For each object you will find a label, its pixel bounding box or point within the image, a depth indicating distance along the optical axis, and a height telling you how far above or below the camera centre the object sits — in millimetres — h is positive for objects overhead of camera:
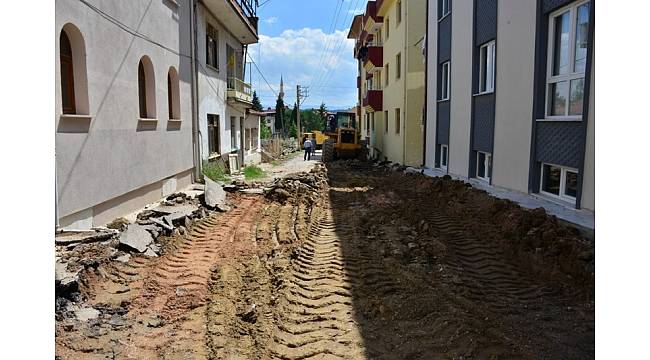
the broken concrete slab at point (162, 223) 7695 -1418
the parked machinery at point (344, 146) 27938 -260
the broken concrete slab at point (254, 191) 13356 -1489
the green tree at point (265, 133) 52416 +965
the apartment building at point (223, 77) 15008 +2549
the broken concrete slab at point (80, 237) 6043 -1342
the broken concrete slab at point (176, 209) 8748 -1381
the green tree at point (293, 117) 86762 +4655
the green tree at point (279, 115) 71538 +4517
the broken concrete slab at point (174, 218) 8015 -1401
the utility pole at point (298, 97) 58562 +5893
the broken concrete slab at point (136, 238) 6500 -1445
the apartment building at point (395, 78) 19141 +3077
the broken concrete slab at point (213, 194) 10688 -1330
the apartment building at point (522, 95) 7035 +960
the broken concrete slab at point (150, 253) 6524 -1628
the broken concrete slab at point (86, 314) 4500 -1754
